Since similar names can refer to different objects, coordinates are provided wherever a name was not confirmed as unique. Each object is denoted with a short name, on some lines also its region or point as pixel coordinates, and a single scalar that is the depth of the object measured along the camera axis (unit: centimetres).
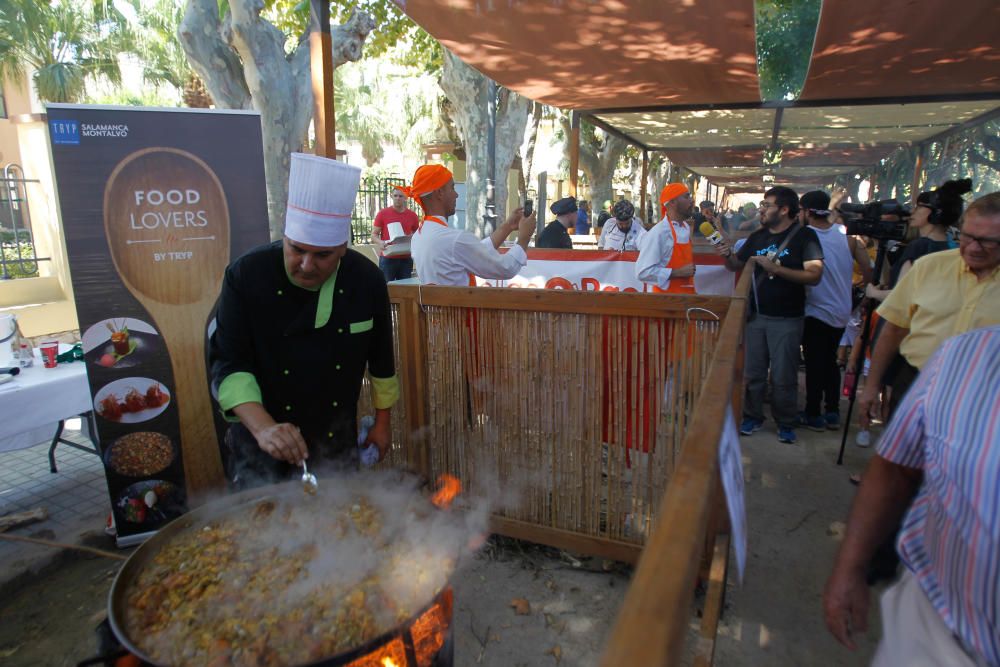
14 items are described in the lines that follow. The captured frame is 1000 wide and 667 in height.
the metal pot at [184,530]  142
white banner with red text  571
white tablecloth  322
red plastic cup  365
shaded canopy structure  463
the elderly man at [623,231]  815
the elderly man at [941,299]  270
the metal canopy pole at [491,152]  953
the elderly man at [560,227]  767
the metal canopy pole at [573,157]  930
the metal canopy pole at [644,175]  1292
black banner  317
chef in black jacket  218
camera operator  414
